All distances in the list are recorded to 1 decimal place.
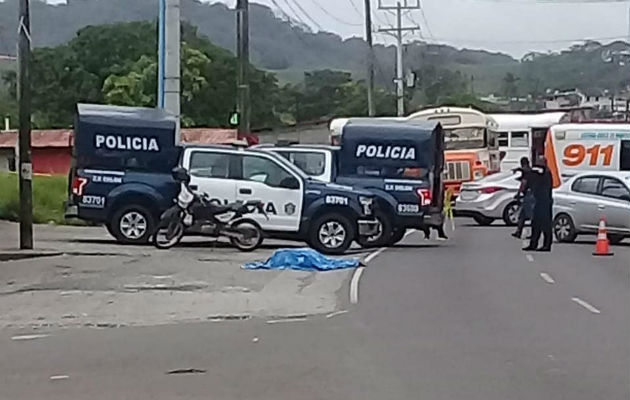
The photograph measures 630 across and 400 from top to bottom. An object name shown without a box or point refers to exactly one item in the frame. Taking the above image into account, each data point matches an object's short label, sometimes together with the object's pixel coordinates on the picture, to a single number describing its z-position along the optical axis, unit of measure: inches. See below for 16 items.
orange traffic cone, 988.6
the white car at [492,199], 1384.1
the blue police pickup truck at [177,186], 989.2
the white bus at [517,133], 1831.9
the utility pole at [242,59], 1585.9
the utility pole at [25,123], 913.5
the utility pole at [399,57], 2632.4
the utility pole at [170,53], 1211.2
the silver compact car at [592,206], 1096.8
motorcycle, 968.9
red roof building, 2199.8
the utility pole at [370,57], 2412.6
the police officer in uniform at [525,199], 1036.7
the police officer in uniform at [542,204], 987.9
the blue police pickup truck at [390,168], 1045.8
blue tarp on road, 850.1
